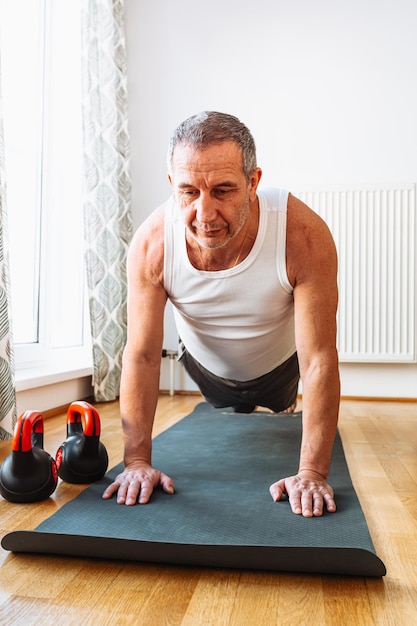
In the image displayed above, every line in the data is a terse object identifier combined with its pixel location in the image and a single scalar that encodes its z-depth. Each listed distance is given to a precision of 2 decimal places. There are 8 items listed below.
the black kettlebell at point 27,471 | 1.46
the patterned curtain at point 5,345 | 2.17
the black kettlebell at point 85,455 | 1.64
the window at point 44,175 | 3.05
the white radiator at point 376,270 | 3.79
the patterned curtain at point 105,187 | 3.42
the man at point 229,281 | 1.38
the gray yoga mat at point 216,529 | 1.10
